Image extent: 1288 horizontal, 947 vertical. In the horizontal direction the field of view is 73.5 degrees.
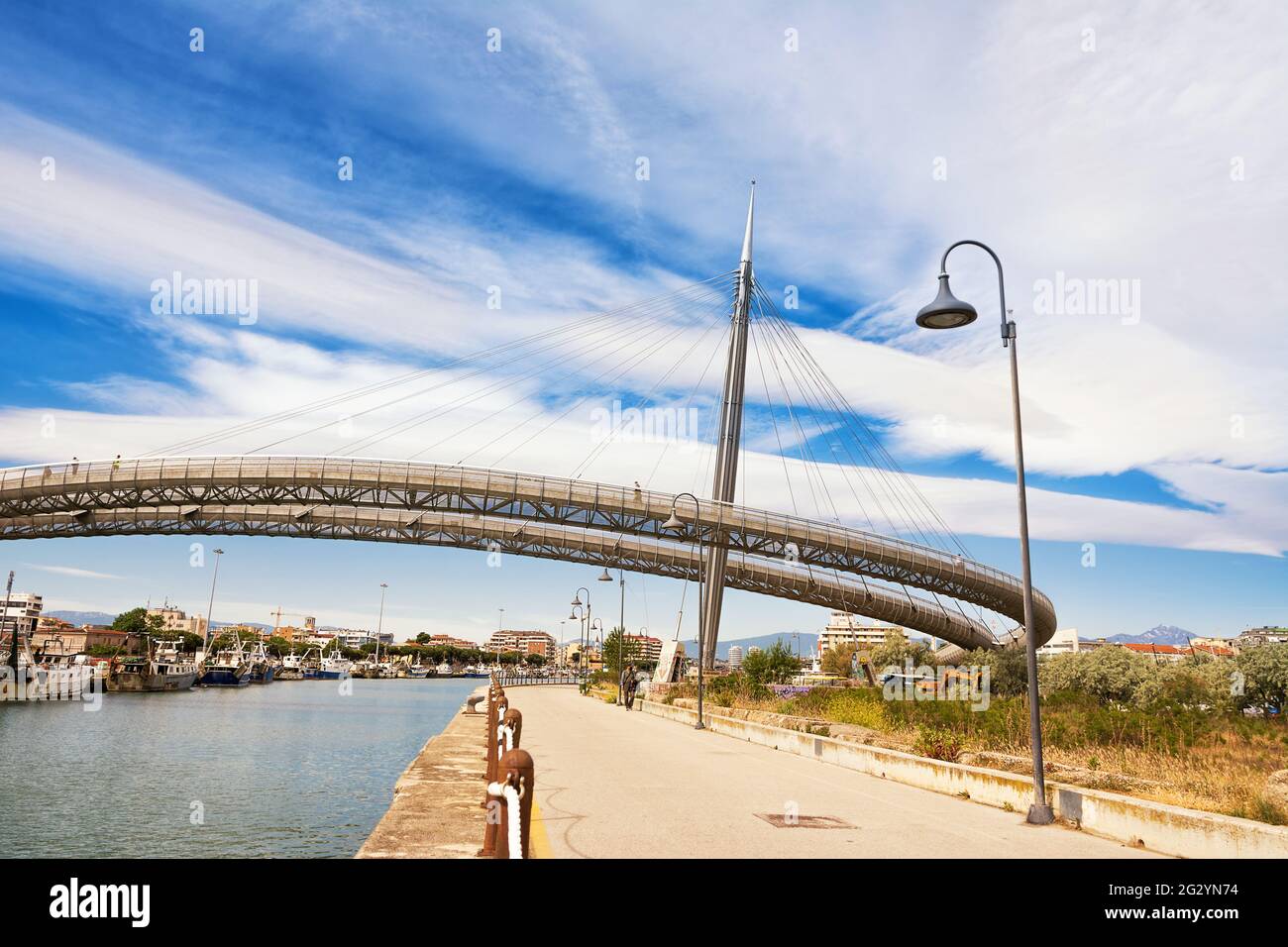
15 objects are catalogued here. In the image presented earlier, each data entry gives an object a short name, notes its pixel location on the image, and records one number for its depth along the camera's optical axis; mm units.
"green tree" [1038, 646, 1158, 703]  54500
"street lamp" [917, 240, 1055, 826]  12031
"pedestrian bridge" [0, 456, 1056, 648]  65000
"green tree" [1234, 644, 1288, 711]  44750
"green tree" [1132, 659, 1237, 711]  36438
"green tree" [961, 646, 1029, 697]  56656
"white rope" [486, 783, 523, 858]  5551
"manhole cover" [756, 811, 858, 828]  9656
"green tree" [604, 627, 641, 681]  81162
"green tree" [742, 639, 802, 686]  46375
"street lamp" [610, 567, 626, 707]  45806
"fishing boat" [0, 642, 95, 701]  73581
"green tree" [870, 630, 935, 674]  91062
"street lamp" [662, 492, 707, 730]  27344
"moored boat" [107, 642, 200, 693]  90188
